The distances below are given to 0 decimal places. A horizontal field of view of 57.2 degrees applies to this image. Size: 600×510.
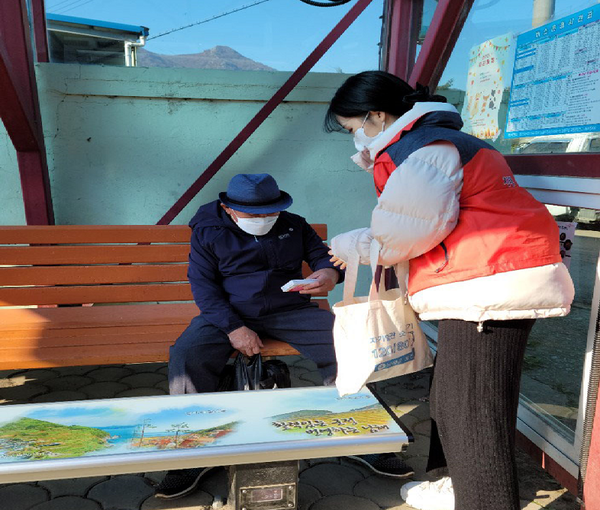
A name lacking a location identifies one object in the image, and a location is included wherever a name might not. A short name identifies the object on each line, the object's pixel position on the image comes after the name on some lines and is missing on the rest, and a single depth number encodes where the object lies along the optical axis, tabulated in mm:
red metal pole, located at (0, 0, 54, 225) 3250
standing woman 1544
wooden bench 2943
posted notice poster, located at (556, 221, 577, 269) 2246
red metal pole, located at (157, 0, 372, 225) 3840
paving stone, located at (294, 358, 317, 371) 3742
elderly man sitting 2516
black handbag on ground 2523
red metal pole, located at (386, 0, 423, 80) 3986
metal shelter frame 3180
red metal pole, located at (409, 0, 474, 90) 3146
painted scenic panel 1759
